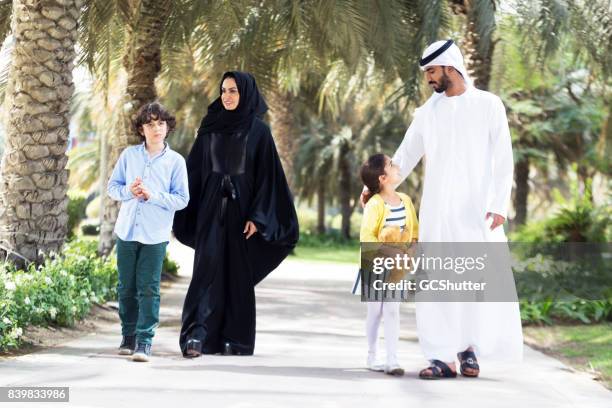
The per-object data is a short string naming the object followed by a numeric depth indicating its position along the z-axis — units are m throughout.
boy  12.32
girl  11.61
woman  13.27
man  11.78
